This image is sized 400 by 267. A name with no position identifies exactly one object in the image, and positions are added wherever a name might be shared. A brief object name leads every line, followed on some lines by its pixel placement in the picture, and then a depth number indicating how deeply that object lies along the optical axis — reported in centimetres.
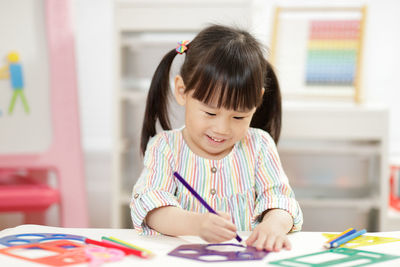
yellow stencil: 132
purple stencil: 118
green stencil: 116
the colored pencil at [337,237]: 129
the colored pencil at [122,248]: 117
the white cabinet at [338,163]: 230
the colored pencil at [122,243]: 121
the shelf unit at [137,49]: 226
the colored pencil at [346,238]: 129
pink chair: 221
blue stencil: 129
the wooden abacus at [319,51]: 247
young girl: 148
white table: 114
